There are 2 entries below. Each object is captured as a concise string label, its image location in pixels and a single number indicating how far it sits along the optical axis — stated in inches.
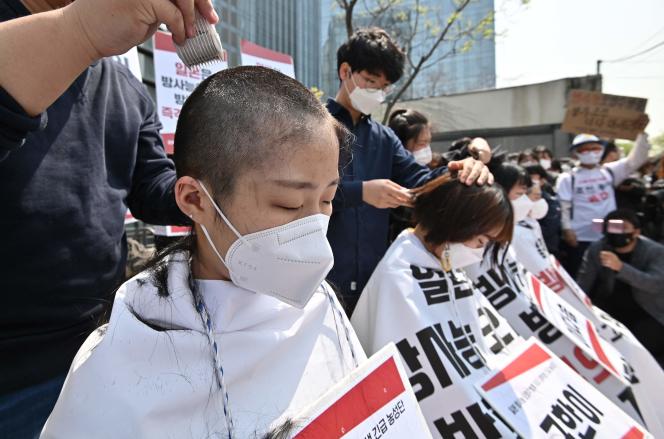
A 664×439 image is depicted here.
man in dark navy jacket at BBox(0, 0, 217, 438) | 25.0
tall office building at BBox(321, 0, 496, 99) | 421.7
